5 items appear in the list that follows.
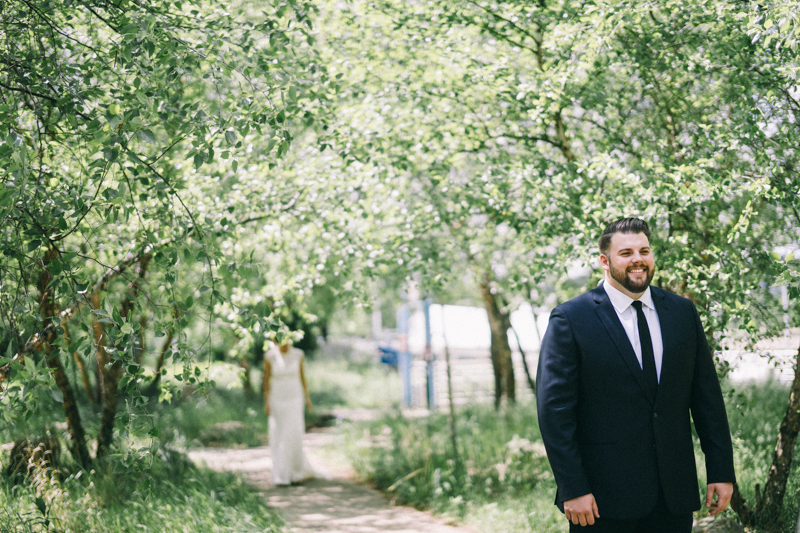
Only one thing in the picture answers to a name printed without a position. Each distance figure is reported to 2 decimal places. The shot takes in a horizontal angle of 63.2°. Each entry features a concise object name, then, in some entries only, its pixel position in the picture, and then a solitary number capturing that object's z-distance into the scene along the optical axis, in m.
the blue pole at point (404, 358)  16.89
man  2.78
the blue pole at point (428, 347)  11.34
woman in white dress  8.32
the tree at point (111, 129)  2.91
